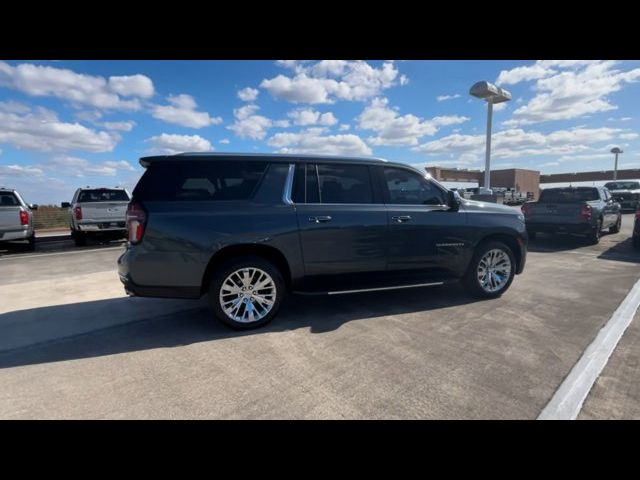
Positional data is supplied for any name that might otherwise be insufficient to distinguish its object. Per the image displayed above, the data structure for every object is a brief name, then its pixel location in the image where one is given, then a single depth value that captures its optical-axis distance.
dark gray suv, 3.65
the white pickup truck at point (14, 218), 8.80
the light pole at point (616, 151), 42.88
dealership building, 53.41
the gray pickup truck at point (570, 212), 9.57
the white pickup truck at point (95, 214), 9.92
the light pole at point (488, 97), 20.62
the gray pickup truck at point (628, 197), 21.42
